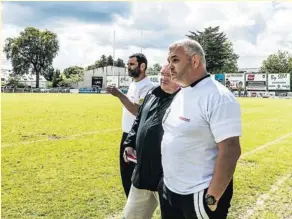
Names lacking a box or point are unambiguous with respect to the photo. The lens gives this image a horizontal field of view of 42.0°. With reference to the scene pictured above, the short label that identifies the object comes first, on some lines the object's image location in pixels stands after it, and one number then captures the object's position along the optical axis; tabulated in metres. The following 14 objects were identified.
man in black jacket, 3.29
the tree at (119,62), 127.18
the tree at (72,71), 120.61
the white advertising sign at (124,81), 89.00
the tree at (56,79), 102.50
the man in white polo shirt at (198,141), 2.48
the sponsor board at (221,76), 73.94
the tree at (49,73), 99.74
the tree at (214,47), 90.88
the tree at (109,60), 127.38
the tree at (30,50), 95.94
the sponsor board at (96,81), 99.75
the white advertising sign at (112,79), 90.10
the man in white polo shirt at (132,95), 4.54
